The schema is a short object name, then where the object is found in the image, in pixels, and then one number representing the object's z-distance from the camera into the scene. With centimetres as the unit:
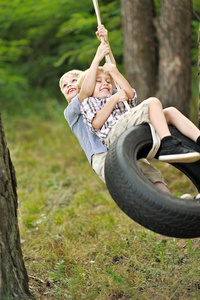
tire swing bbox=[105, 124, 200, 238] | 512
